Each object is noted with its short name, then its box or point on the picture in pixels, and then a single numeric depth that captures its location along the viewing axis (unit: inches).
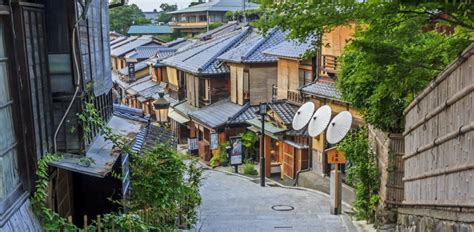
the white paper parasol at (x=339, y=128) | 623.8
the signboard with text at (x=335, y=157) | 696.9
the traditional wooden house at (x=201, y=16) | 3006.9
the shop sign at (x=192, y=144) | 1296.0
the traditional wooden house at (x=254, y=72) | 1184.8
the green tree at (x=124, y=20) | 3437.5
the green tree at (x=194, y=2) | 3659.0
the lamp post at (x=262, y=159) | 875.6
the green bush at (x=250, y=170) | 1031.6
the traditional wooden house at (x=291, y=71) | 1002.7
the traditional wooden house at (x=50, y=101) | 233.3
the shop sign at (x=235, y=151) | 1005.2
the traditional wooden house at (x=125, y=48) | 2311.6
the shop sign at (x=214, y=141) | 1123.3
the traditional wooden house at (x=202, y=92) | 1246.9
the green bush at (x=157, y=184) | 389.7
